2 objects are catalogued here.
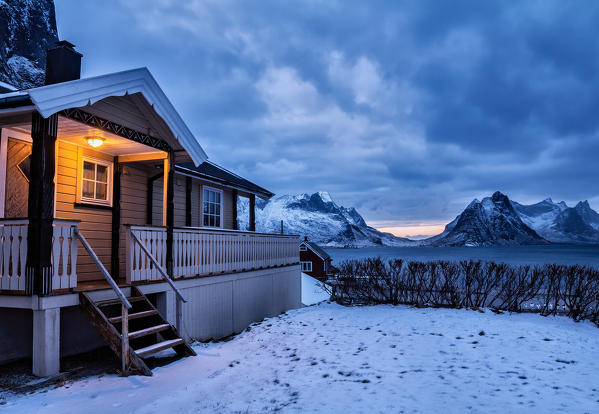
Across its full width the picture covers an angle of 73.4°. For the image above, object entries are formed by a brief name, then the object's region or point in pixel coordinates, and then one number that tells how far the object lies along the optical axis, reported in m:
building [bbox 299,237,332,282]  48.88
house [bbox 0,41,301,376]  6.10
